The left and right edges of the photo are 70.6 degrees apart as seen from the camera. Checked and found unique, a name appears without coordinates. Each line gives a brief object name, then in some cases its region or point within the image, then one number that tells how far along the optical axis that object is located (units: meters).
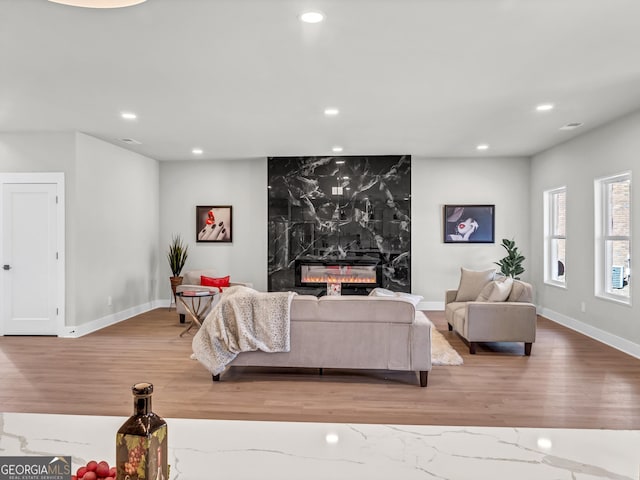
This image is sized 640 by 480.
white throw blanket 3.88
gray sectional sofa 3.87
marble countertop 0.90
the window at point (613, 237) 5.38
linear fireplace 7.90
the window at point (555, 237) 7.11
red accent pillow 6.98
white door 5.95
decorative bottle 0.68
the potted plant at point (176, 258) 7.84
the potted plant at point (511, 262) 7.36
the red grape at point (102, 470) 0.77
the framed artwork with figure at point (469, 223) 7.98
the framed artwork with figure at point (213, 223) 8.35
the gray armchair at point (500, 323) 4.94
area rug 4.61
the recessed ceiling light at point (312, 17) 2.86
